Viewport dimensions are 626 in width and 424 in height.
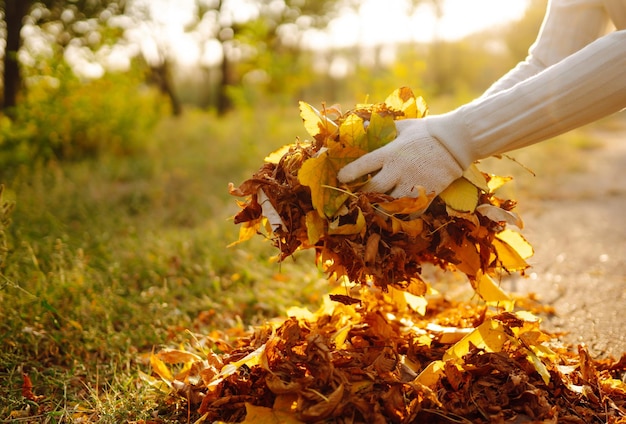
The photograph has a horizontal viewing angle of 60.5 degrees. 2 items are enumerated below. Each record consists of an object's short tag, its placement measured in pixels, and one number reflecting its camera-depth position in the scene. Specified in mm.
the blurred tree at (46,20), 5945
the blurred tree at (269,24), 13352
